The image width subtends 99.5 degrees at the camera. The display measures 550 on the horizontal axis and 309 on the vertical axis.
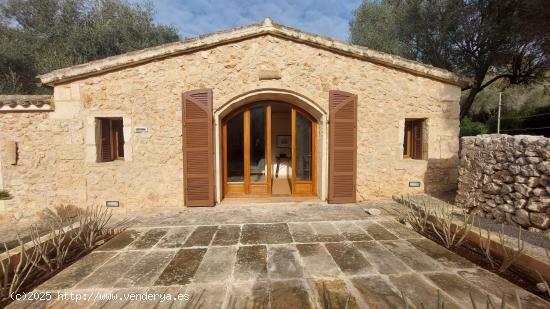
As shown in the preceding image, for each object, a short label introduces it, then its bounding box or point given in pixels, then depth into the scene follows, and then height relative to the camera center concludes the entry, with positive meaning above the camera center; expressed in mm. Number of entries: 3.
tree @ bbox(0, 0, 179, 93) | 10938 +6236
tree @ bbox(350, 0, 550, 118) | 6736 +4074
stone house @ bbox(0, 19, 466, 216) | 4902 +673
